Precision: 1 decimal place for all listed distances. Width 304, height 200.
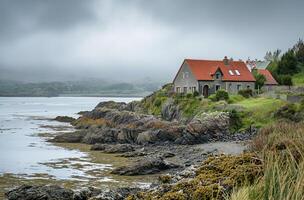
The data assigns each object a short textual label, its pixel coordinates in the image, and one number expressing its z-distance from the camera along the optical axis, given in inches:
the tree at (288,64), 2694.4
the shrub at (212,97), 1931.6
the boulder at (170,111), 1979.6
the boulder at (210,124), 1464.1
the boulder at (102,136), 1576.0
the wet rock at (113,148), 1309.1
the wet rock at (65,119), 2897.4
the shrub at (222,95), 1889.8
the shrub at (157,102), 2329.8
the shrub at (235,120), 1566.2
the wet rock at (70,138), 1634.8
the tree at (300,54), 2803.6
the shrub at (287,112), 1467.2
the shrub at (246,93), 2016.5
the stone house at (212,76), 2303.2
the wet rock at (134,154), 1219.2
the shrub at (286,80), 2417.7
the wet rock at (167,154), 1167.9
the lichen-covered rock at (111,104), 3186.3
